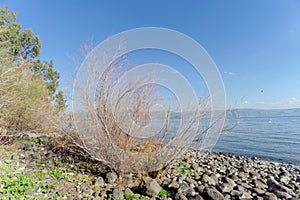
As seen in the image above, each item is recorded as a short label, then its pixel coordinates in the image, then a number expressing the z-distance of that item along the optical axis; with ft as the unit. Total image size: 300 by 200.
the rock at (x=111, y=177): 13.69
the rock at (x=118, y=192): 11.41
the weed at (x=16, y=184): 10.28
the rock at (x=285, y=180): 18.11
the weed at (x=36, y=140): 22.32
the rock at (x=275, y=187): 14.67
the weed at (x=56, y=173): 13.36
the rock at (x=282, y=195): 12.90
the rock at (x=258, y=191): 13.67
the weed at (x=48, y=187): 11.19
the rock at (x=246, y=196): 12.20
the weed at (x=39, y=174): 12.80
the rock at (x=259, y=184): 15.48
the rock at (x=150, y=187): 12.00
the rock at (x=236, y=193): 12.38
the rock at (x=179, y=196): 11.47
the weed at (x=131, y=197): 11.42
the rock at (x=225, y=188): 13.13
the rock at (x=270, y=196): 12.35
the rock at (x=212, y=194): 11.57
